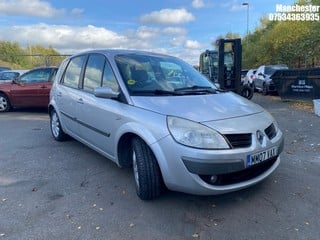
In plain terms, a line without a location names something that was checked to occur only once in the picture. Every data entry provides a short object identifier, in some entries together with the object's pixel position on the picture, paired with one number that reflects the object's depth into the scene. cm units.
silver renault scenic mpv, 231
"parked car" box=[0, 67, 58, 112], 750
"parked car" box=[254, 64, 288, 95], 1227
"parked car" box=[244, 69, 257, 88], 1472
